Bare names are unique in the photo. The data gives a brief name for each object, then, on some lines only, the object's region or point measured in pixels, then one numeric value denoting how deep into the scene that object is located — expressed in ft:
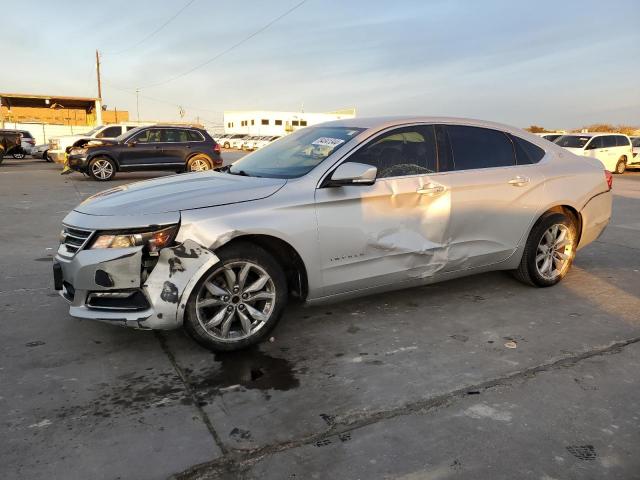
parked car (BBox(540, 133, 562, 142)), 66.44
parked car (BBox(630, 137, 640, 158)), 70.27
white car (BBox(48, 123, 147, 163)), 57.41
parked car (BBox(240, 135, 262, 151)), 143.88
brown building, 128.67
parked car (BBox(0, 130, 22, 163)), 77.30
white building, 212.02
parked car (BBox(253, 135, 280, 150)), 138.93
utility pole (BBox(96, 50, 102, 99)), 152.69
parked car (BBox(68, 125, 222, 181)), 48.55
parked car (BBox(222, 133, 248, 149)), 151.19
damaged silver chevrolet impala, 10.72
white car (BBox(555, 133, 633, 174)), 64.13
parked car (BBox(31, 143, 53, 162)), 84.78
